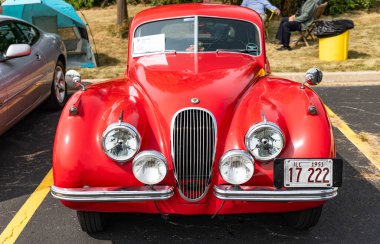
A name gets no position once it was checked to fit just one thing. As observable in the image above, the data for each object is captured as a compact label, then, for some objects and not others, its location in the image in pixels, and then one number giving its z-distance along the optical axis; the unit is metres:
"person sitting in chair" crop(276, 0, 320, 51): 10.88
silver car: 5.20
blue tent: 9.80
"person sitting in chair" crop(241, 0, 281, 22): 10.99
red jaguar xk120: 3.09
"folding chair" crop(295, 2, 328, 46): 11.10
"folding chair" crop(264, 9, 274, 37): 11.98
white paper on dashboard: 4.68
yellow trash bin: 9.64
